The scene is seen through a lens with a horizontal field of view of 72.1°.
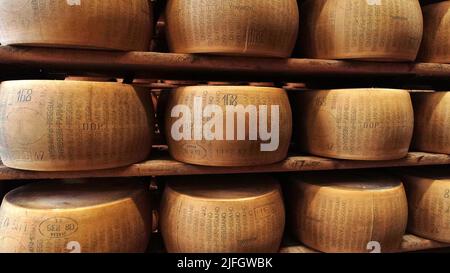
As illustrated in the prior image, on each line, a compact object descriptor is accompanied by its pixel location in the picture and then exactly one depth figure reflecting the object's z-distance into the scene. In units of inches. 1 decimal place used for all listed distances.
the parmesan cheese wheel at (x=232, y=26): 33.4
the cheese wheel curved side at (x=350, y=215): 37.4
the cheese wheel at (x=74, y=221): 31.7
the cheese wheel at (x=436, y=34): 41.7
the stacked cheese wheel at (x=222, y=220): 34.4
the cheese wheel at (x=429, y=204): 41.4
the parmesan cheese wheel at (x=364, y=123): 36.5
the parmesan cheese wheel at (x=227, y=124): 33.7
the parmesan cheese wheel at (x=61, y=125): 30.7
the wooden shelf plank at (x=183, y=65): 32.2
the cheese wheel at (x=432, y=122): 41.6
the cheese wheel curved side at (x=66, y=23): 30.3
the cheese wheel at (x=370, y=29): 36.6
